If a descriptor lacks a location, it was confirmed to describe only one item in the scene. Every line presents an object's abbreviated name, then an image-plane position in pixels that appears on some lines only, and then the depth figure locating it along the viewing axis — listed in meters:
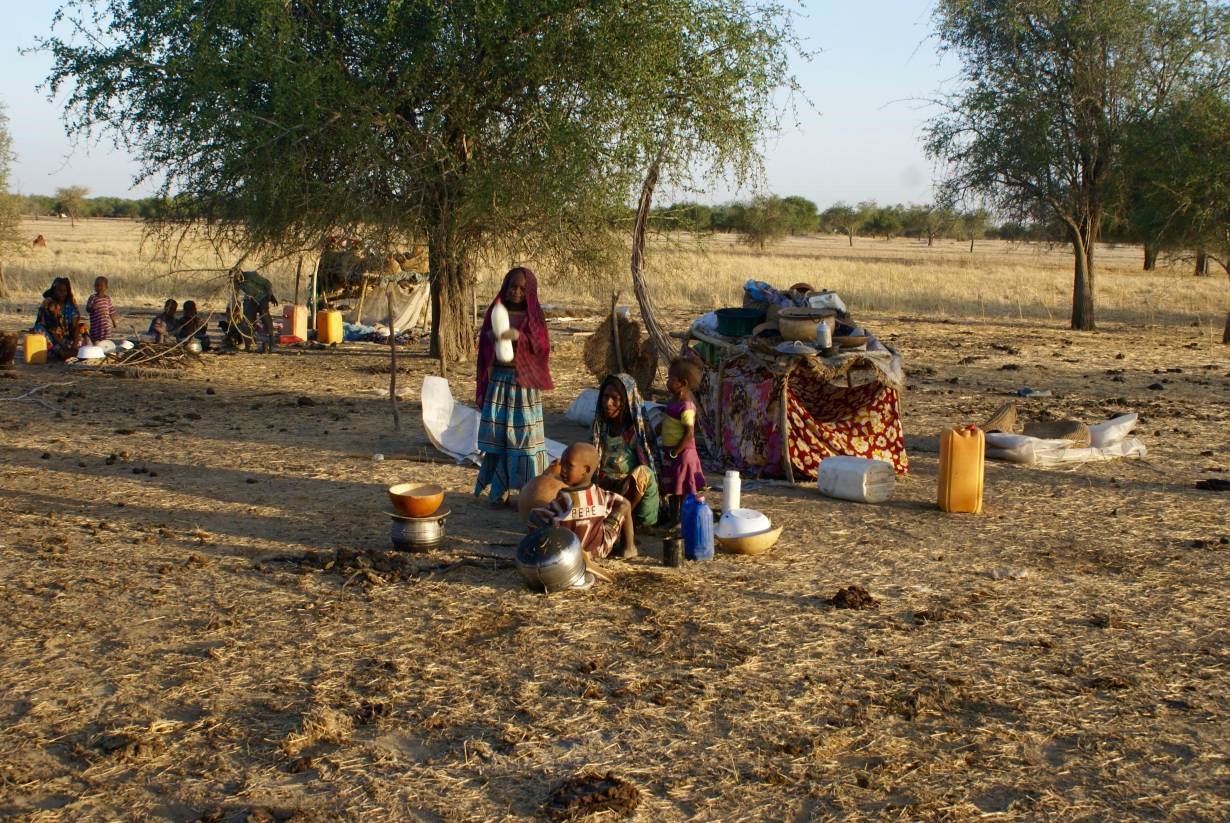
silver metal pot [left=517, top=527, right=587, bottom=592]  5.64
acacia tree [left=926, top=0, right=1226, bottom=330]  20.66
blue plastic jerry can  6.32
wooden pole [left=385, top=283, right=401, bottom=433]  9.91
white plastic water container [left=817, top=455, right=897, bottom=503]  7.81
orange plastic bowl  6.26
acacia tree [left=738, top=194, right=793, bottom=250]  51.36
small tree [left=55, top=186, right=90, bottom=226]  71.94
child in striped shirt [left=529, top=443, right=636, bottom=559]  6.09
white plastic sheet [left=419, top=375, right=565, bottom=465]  9.02
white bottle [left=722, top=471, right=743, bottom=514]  6.61
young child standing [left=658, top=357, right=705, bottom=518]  6.83
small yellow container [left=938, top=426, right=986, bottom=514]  7.47
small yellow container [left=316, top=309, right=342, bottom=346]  17.16
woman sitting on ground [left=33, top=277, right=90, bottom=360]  14.52
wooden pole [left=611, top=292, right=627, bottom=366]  10.63
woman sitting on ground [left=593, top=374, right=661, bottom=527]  6.70
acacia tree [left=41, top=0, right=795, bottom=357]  12.05
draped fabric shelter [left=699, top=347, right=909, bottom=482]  8.50
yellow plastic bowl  6.42
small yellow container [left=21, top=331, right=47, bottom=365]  14.33
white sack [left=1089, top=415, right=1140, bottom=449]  9.56
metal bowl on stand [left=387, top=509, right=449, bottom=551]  6.32
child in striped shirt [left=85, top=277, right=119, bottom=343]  14.64
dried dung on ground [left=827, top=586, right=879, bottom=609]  5.59
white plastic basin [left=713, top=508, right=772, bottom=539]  6.45
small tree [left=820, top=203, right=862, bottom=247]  77.69
